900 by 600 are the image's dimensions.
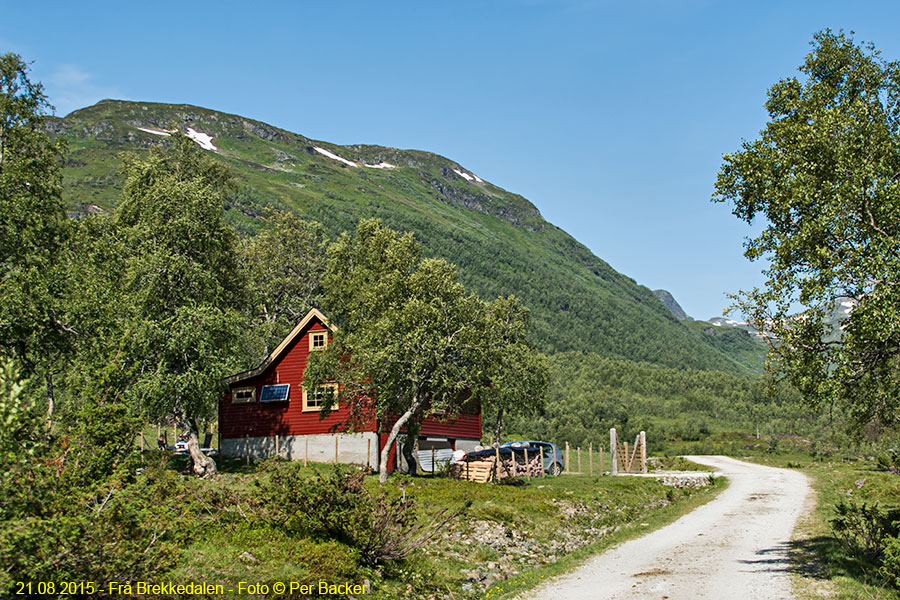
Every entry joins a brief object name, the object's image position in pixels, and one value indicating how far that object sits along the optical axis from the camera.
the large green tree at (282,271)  54.06
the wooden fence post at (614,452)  44.53
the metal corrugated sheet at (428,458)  43.19
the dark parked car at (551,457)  44.75
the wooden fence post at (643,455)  46.88
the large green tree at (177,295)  32.91
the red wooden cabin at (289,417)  39.00
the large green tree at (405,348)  32.09
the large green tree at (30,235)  29.23
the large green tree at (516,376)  40.44
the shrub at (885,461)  44.64
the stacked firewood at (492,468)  35.28
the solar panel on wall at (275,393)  41.16
